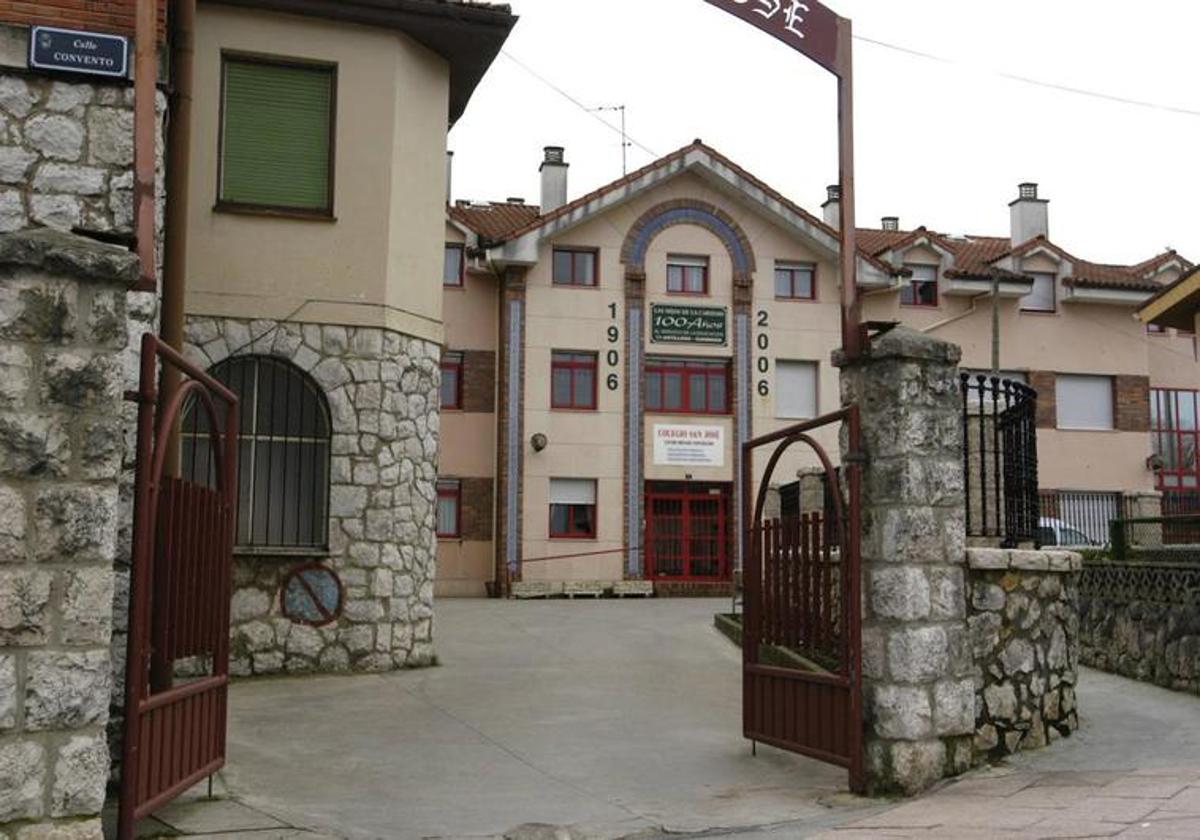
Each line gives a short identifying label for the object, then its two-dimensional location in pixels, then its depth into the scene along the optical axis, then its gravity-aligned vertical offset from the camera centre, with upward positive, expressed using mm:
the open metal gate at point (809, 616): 7609 -591
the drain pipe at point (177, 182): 8117 +2379
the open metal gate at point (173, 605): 5805 -427
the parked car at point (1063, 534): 22875 -117
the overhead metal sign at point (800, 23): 8320 +3392
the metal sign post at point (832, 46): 8297 +3268
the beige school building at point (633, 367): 26953 +3545
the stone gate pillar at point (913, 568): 7414 -247
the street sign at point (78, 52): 8305 +3141
